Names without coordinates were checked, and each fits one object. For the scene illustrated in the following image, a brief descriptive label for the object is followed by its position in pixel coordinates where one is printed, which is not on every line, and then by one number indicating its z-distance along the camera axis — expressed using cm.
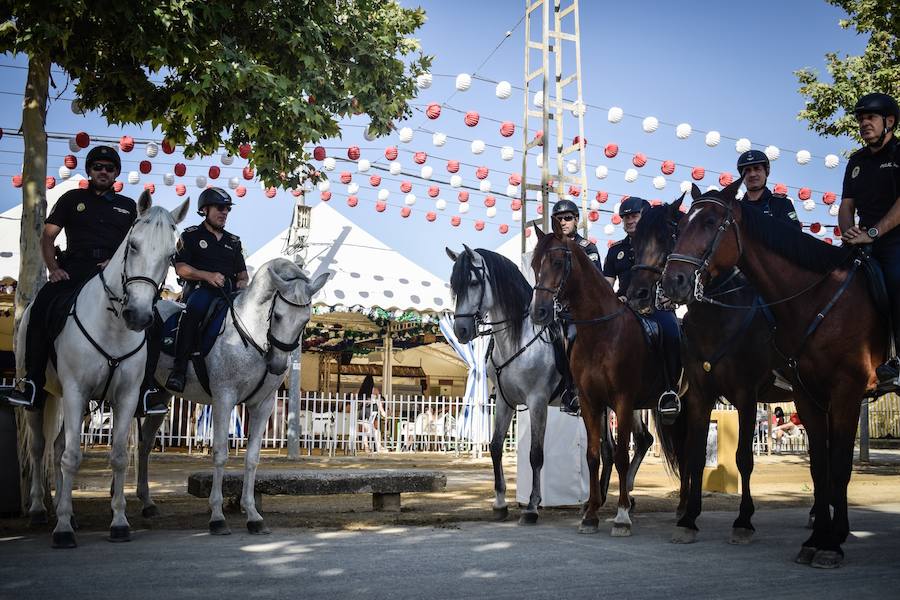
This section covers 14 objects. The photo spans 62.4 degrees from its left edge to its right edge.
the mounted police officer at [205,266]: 671
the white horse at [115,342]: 551
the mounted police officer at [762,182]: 704
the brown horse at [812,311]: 523
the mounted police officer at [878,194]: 541
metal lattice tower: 1883
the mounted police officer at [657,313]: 720
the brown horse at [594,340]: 680
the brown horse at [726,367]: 608
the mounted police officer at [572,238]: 775
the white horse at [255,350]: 640
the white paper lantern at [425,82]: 1378
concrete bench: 687
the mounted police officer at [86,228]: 630
